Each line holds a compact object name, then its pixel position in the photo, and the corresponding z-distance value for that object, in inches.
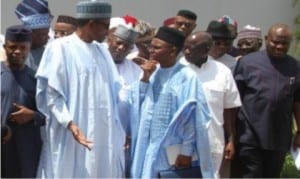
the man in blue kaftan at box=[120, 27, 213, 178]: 200.4
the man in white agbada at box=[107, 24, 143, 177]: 225.0
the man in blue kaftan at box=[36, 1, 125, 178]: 191.9
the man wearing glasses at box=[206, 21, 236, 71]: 246.7
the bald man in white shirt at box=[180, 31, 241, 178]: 222.7
